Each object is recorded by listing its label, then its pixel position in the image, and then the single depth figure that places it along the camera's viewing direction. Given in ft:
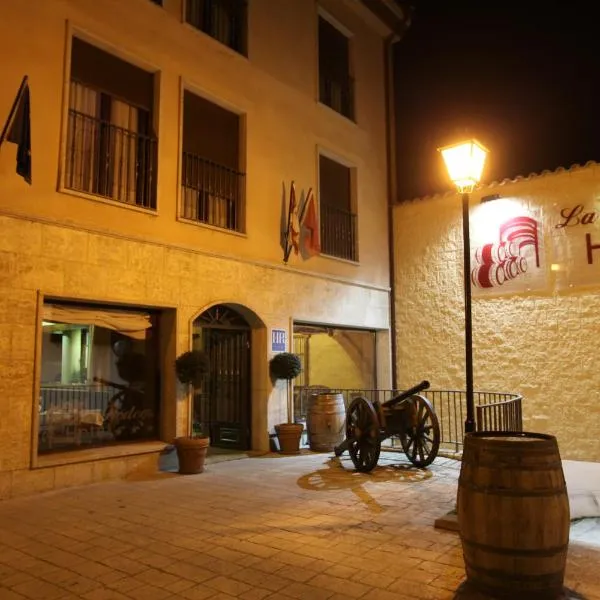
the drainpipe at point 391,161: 42.43
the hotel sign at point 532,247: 34.45
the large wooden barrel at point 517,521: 11.47
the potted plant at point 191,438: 25.63
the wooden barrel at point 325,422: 31.42
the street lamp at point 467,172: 19.26
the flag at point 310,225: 35.14
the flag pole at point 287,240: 33.81
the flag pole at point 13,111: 21.45
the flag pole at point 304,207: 35.01
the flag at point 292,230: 33.88
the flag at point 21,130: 21.38
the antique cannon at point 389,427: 25.27
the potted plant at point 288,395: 31.07
